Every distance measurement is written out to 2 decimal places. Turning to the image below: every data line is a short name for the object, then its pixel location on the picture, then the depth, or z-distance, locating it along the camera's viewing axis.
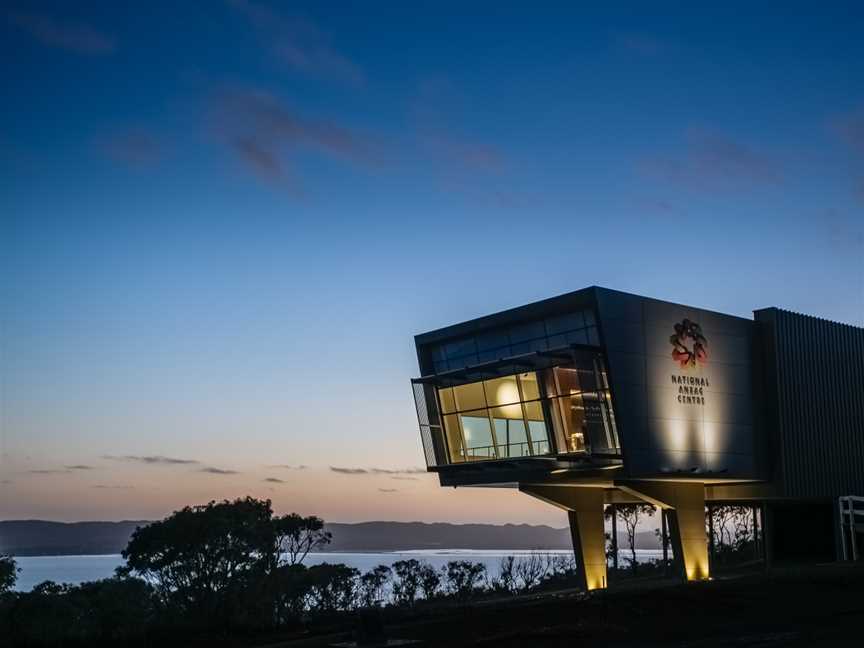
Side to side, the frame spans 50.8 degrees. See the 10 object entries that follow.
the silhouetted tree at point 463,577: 62.25
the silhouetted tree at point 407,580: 61.00
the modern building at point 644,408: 38.31
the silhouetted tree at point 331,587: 60.22
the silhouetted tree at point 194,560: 54.28
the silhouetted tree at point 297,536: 60.81
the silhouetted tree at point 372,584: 62.91
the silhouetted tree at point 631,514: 80.41
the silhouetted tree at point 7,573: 47.34
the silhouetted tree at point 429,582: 60.84
